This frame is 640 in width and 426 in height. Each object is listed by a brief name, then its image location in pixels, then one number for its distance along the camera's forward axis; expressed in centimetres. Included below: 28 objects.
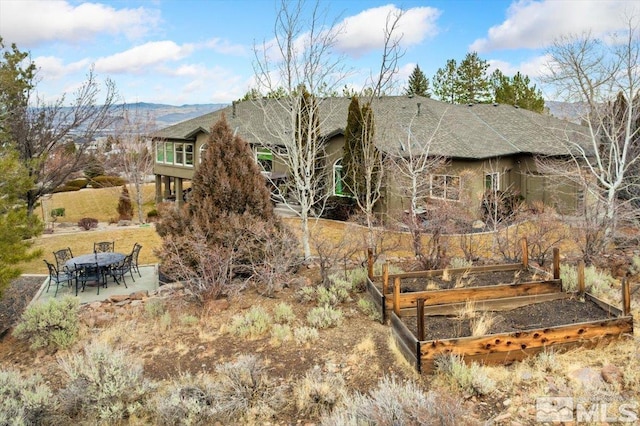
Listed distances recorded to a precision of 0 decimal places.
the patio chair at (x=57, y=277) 1031
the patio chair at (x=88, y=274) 1012
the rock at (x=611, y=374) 534
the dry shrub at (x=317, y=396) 505
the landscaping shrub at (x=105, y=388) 515
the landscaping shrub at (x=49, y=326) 735
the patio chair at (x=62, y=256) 1156
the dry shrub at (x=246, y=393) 503
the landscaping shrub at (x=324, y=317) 745
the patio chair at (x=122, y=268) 1068
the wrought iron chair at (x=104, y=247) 1241
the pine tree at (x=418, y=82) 4416
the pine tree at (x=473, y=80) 3934
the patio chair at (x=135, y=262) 1153
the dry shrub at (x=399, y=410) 408
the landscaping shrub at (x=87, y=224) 2019
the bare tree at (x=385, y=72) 1043
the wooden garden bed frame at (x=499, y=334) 570
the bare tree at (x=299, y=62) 1066
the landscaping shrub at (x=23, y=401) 482
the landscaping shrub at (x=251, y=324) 730
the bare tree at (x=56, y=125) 1486
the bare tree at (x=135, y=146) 2436
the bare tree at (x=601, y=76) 1336
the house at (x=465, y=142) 1872
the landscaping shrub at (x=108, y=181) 3622
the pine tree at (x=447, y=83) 4012
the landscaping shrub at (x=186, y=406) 486
